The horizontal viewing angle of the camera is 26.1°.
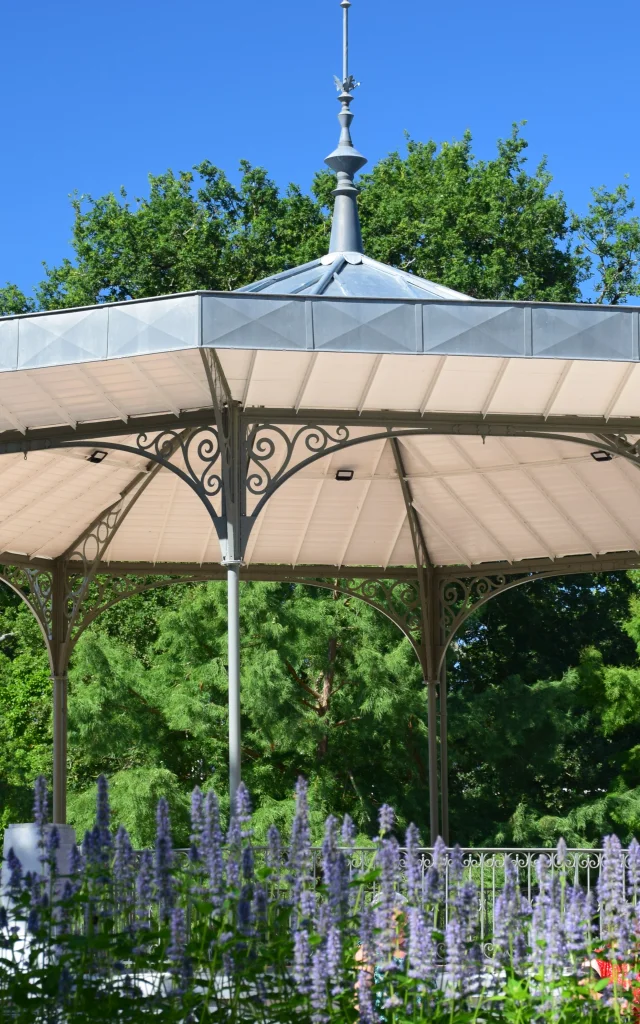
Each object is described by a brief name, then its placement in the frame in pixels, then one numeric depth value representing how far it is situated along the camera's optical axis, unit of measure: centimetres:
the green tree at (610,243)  3119
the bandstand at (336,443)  977
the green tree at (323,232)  2961
